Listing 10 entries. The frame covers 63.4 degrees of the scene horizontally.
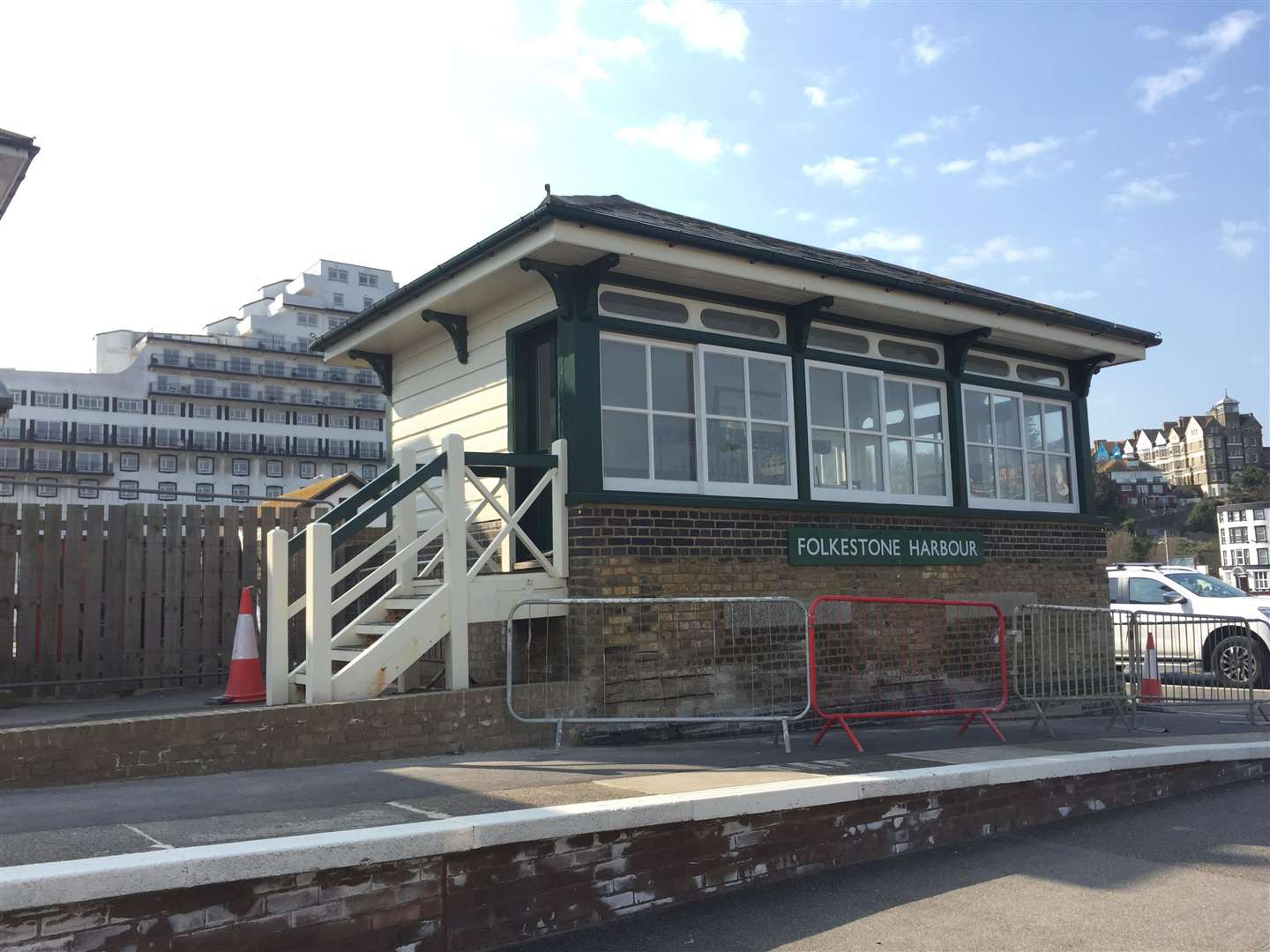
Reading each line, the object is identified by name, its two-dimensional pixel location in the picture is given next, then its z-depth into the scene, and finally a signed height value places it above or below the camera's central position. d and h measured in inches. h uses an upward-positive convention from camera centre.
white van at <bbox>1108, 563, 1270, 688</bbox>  575.2 -5.8
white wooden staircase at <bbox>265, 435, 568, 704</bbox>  283.7 +10.6
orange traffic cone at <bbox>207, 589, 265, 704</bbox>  299.7 -13.6
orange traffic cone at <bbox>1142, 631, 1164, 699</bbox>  485.5 -35.7
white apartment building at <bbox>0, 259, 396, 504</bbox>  3159.5 +702.8
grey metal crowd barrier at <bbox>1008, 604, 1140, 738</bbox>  400.2 -21.5
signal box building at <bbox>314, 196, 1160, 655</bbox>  339.0 +83.0
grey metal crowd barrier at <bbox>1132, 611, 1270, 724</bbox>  478.3 -32.4
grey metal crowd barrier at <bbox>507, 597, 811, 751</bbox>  319.3 -14.7
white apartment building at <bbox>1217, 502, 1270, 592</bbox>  4008.4 +268.4
